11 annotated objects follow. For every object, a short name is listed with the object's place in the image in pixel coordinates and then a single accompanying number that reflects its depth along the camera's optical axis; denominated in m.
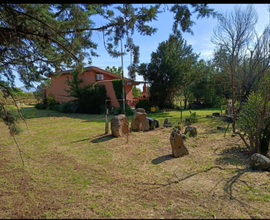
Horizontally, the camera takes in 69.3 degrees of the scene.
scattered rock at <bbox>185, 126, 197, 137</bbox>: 7.39
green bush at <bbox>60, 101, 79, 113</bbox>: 16.98
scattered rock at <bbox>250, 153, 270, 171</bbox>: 4.13
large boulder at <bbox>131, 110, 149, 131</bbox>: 8.51
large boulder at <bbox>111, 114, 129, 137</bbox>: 7.36
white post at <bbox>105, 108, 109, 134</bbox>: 8.06
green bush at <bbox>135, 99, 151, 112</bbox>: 17.27
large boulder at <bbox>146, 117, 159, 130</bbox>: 8.97
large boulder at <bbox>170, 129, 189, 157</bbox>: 5.19
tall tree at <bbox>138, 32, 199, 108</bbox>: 16.78
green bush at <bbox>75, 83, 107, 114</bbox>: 15.99
